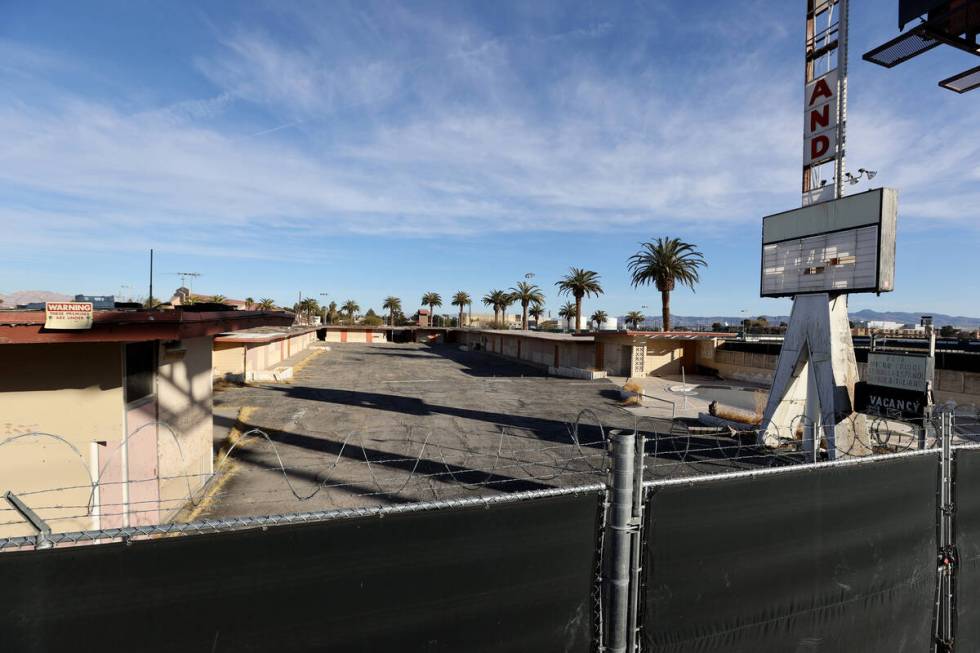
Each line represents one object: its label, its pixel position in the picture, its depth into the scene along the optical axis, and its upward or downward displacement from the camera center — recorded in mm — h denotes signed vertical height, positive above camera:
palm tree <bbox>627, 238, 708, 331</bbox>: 53562 +5672
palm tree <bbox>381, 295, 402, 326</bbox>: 148625 +2255
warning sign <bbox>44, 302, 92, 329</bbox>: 6332 -137
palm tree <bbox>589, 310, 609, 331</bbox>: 128087 +509
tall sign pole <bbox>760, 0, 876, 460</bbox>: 16281 +1961
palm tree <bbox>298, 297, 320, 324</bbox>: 140000 +1340
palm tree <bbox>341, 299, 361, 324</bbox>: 156500 +1148
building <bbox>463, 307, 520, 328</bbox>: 176538 -1178
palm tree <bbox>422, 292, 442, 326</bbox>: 148625 +4304
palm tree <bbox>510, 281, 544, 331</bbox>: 100750 +4222
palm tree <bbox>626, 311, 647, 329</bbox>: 118319 +407
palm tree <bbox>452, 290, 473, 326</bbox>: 136250 +4097
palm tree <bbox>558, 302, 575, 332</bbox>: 129163 +1606
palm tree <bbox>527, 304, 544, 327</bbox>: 122469 +1588
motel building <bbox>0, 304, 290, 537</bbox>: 7000 -1545
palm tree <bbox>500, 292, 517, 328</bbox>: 111131 +3480
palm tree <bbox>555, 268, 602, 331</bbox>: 73125 +4638
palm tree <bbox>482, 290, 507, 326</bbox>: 114812 +3743
